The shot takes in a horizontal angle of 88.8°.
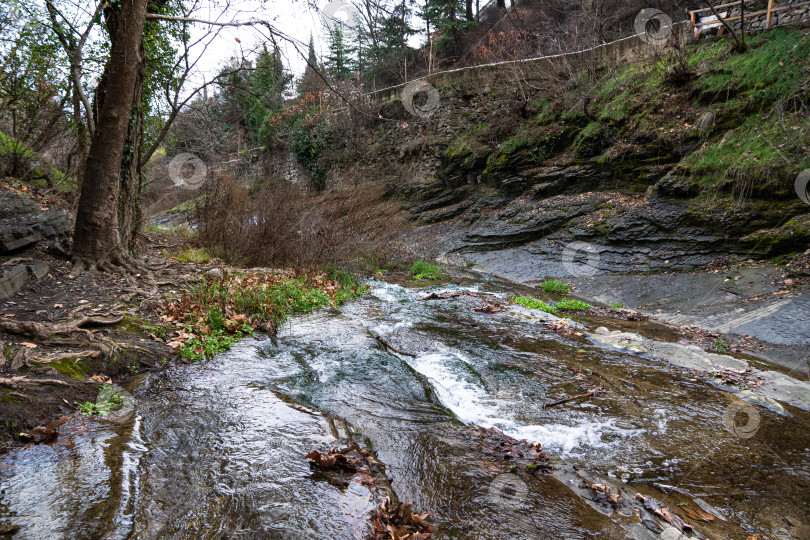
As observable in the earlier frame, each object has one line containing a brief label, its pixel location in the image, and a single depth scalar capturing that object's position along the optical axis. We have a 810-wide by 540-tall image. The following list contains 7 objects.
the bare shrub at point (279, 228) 9.66
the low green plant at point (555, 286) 10.34
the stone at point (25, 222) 5.50
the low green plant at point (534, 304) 8.36
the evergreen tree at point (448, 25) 22.78
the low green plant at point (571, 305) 8.54
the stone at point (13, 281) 4.48
